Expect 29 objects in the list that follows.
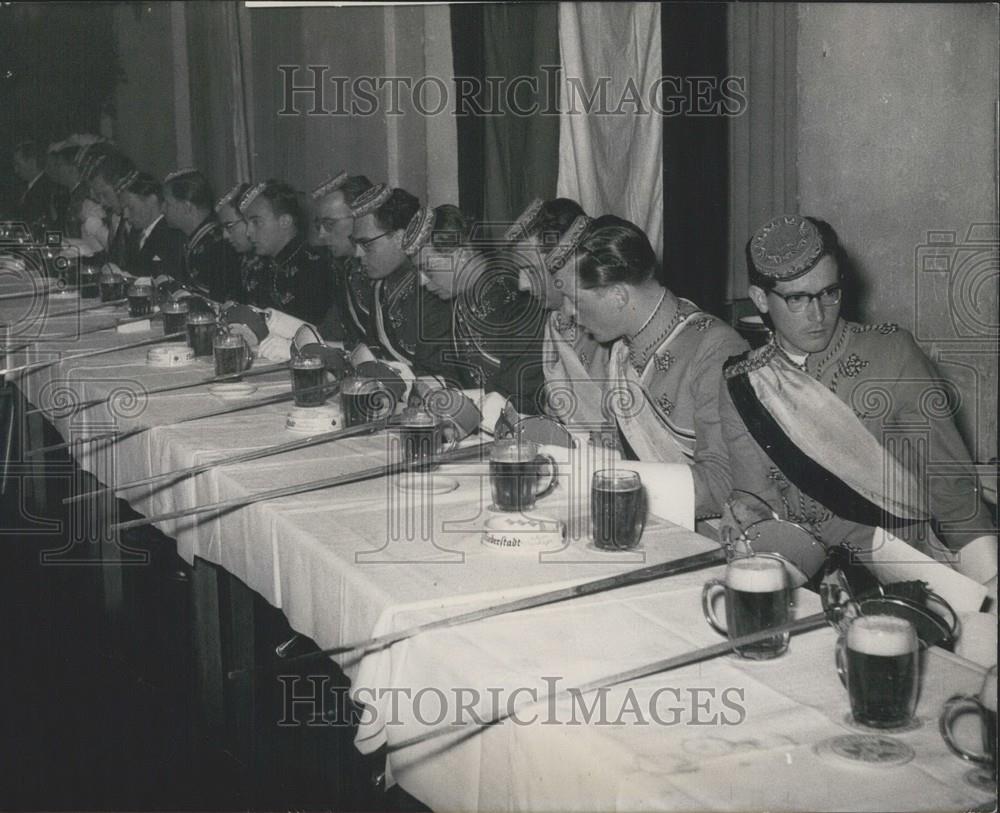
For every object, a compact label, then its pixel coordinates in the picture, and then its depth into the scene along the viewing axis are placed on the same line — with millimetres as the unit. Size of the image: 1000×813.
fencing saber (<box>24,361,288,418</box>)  3232
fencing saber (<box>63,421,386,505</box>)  2401
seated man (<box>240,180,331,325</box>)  4824
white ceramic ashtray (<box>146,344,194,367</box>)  3652
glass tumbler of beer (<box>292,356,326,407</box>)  2820
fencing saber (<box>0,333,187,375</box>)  3891
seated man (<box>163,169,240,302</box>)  5703
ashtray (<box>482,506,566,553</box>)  1756
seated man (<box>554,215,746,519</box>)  2754
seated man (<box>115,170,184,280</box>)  6156
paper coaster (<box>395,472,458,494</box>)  2131
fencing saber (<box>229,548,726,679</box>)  1463
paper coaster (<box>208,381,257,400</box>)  3070
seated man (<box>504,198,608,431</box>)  3164
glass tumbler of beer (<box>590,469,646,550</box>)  1745
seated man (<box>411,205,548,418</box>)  3555
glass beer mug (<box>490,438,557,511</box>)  1945
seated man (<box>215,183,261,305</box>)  5164
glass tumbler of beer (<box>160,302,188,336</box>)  4086
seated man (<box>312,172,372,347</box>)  4324
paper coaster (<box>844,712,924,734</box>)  1161
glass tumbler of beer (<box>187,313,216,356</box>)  3699
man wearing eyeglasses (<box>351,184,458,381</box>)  3758
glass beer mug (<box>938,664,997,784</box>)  1062
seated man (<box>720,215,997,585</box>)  2334
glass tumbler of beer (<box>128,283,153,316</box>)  4672
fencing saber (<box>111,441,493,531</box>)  2113
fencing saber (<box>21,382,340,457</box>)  2840
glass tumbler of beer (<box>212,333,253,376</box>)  3255
